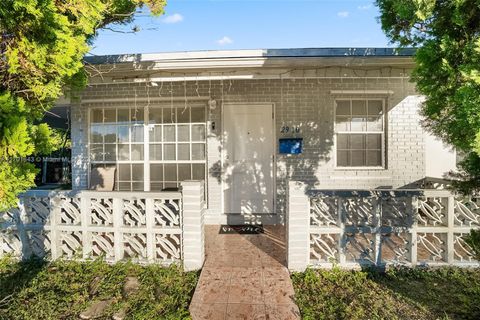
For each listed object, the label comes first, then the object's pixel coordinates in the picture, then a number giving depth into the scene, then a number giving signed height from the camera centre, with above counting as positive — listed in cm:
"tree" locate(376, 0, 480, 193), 242 +89
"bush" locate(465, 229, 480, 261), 283 -84
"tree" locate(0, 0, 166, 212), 215 +82
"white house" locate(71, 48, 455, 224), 575 +54
